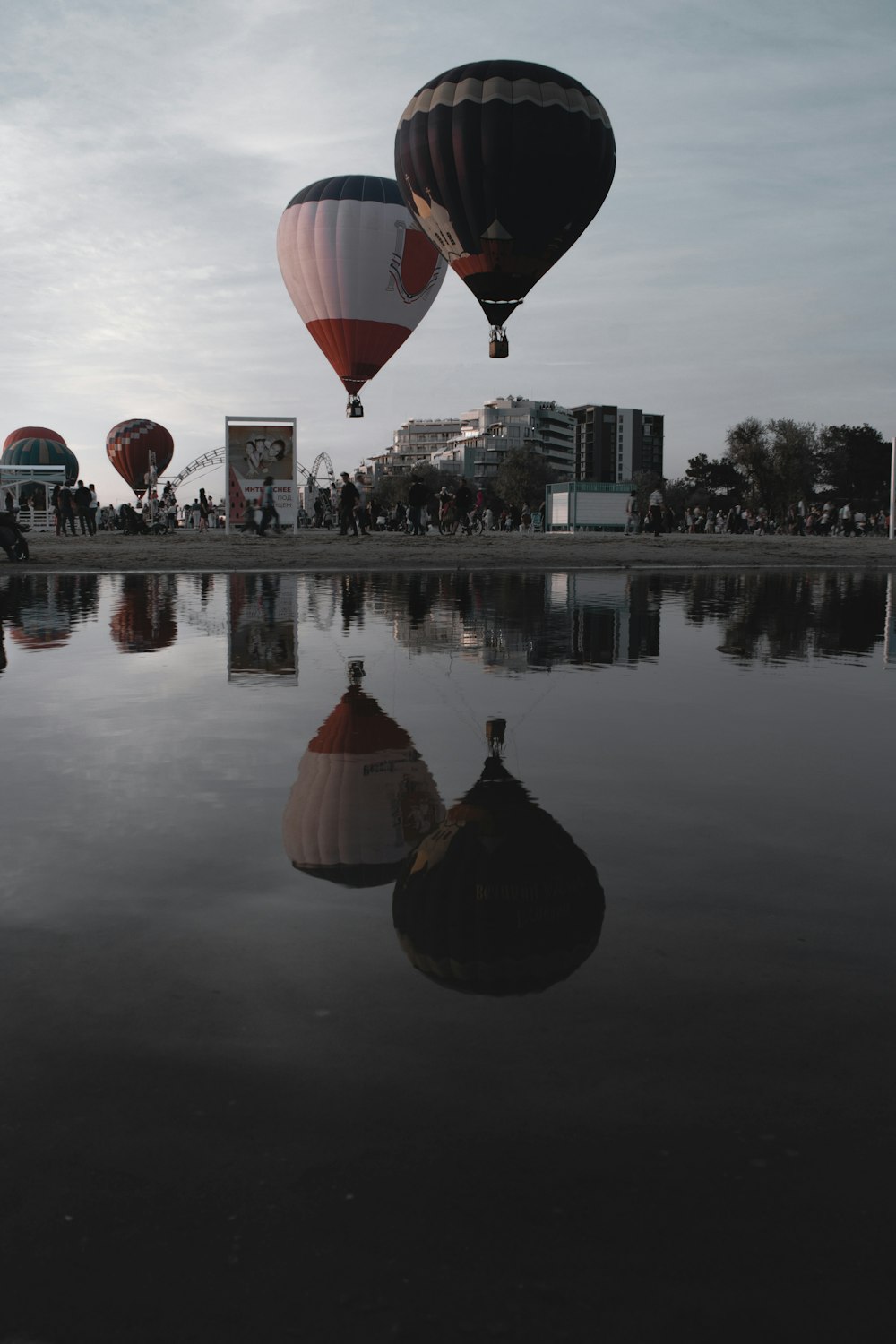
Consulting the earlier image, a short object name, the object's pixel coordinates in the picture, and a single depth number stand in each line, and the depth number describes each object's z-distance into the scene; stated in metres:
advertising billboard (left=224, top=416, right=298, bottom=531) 34.03
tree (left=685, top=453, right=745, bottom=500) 144.38
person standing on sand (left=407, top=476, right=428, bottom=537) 36.03
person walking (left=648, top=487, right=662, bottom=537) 41.66
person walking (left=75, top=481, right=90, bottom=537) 38.22
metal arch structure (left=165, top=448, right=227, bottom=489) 70.06
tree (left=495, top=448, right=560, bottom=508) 129.12
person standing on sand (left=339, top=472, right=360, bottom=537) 35.47
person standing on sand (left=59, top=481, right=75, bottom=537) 38.12
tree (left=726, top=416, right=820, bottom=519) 94.75
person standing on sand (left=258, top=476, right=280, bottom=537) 34.09
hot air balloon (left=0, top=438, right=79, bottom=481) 84.69
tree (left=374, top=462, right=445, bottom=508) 141.41
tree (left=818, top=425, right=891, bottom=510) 112.69
